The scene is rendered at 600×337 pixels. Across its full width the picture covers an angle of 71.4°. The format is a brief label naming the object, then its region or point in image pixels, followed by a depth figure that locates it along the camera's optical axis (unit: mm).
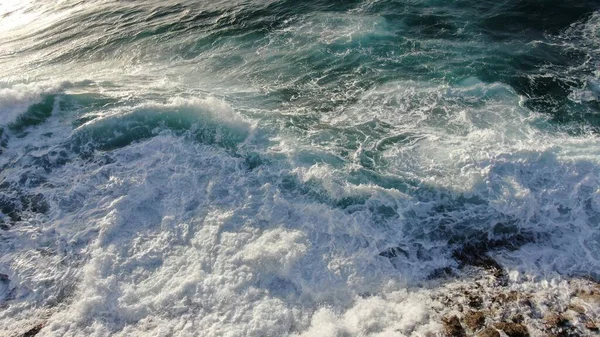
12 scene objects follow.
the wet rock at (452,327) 7105
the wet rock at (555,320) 7039
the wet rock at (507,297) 7529
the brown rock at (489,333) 6992
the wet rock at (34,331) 7961
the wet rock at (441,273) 8156
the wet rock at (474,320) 7171
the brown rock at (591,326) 6930
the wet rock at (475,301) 7516
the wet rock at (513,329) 6973
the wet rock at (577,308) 7203
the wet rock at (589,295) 7340
